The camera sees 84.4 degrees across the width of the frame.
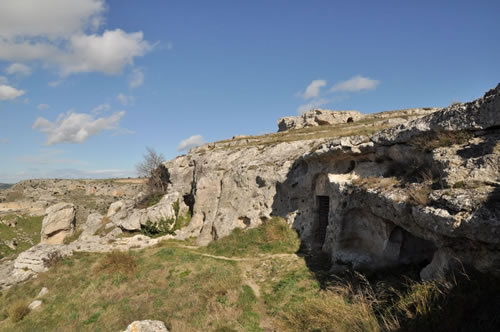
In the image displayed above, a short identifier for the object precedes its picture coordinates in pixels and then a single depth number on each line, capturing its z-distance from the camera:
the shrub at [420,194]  7.04
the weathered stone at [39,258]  16.50
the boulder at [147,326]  8.52
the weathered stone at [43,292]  13.50
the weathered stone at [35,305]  12.66
